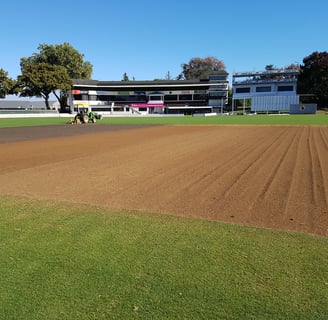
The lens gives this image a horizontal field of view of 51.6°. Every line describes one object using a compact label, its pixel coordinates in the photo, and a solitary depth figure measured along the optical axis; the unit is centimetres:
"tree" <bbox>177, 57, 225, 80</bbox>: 14675
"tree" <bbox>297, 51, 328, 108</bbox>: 10050
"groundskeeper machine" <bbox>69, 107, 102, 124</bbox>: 4463
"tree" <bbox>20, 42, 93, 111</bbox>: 10512
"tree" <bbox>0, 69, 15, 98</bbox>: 8812
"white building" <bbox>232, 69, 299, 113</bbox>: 10475
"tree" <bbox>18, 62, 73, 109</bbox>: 8706
